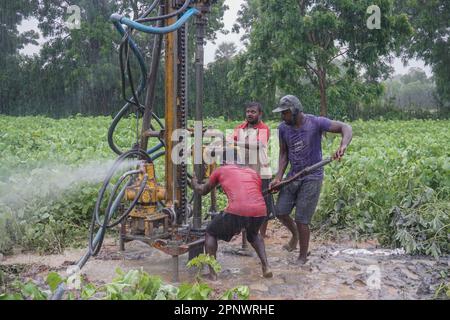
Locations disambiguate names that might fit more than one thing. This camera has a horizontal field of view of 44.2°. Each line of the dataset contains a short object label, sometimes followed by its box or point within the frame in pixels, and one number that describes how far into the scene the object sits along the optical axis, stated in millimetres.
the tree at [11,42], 35500
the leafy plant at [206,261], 4980
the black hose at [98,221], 5215
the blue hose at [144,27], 4906
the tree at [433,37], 33844
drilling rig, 5445
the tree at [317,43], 19938
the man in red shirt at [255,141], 6206
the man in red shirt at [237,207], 5332
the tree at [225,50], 37831
